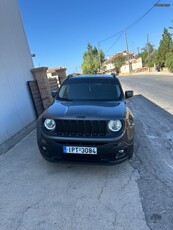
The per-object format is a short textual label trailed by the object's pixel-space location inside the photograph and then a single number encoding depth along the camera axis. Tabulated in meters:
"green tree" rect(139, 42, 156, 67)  55.76
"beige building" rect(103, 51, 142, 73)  66.35
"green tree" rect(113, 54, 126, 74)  68.00
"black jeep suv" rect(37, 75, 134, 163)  3.28
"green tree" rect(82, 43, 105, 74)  60.50
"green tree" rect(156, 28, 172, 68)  39.75
